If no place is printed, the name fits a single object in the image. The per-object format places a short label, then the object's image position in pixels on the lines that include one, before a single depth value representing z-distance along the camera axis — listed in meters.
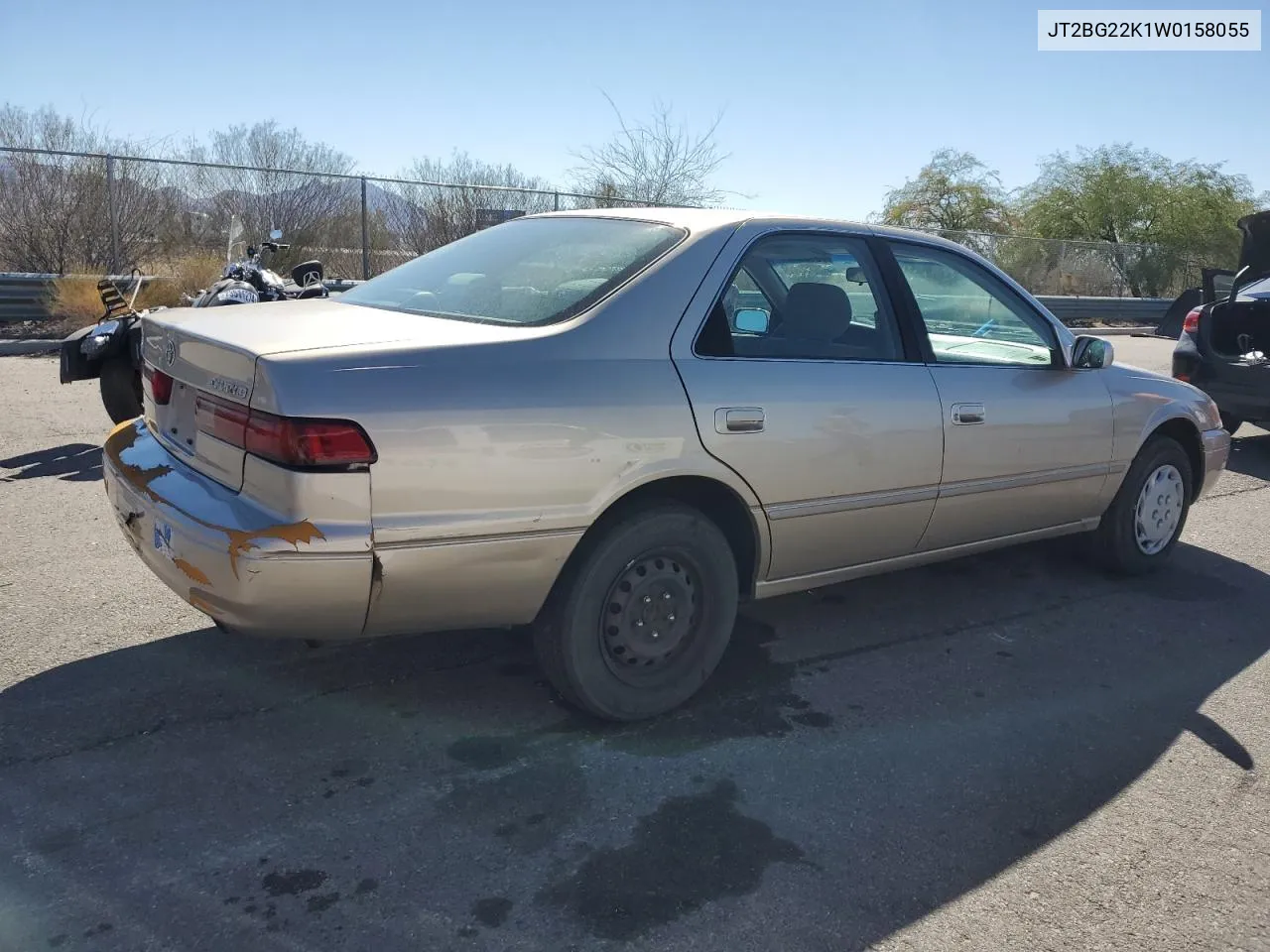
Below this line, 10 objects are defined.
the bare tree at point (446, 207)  16.17
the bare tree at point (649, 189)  17.78
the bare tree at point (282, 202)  14.72
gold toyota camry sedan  2.81
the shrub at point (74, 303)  12.00
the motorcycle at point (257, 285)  7.11
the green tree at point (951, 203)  32.09
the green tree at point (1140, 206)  30.55
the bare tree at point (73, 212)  13.21
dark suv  8.21
